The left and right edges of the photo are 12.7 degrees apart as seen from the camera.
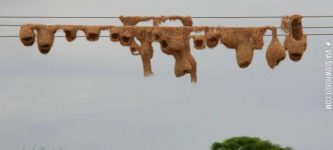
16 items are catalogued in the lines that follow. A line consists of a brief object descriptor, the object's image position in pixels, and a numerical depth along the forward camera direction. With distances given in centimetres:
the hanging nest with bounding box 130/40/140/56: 2321
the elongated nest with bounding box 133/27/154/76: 2286
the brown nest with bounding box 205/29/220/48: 2283
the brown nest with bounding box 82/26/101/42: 2289
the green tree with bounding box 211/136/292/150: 5491
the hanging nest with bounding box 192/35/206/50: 2306
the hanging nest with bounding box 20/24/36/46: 2314
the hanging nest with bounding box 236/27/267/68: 2309
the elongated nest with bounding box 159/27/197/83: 2289
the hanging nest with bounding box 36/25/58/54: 2303
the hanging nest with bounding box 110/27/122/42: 2270
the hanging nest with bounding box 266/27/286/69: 2344
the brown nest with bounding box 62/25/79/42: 2281
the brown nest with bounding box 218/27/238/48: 2289
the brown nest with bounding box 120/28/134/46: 2275
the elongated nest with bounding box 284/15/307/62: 2325
